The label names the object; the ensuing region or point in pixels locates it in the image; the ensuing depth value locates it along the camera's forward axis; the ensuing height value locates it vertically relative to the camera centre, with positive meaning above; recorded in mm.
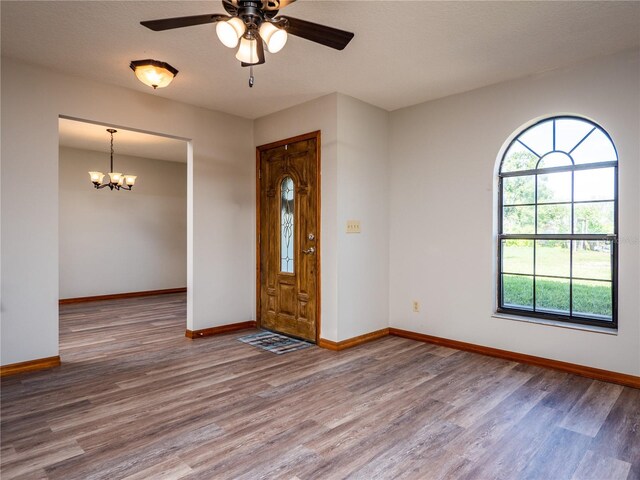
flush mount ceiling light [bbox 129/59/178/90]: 3287 +1396
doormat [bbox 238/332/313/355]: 4125 -1175
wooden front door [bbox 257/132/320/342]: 4379 +7
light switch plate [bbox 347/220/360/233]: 4230 +117
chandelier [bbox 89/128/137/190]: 6277 +934
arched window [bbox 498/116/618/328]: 3354 +127
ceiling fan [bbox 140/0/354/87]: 2047 +1155
